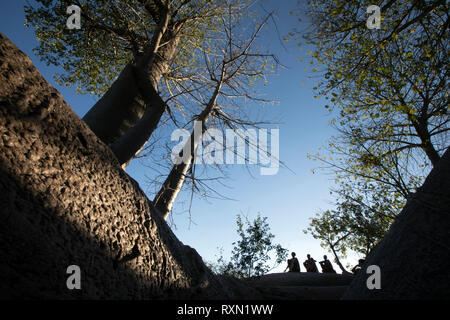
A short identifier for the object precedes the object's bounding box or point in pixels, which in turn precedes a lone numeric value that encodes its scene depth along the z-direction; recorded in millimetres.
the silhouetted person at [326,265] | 7705
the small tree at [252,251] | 8336
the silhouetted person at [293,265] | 7508
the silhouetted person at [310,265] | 8238
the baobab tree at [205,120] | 3539
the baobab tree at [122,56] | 2690
